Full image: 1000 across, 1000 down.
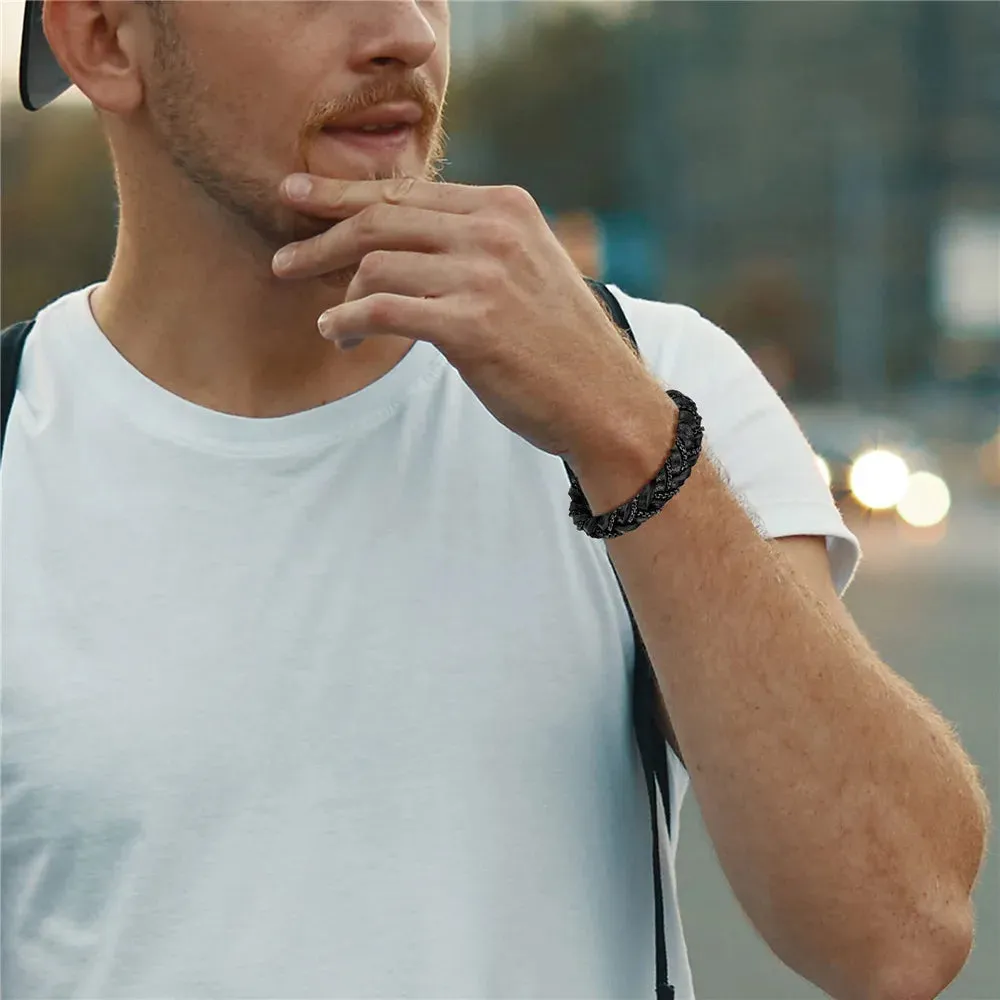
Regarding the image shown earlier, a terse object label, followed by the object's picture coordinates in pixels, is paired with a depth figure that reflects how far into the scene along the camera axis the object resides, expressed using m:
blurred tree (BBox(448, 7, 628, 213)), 59.34
